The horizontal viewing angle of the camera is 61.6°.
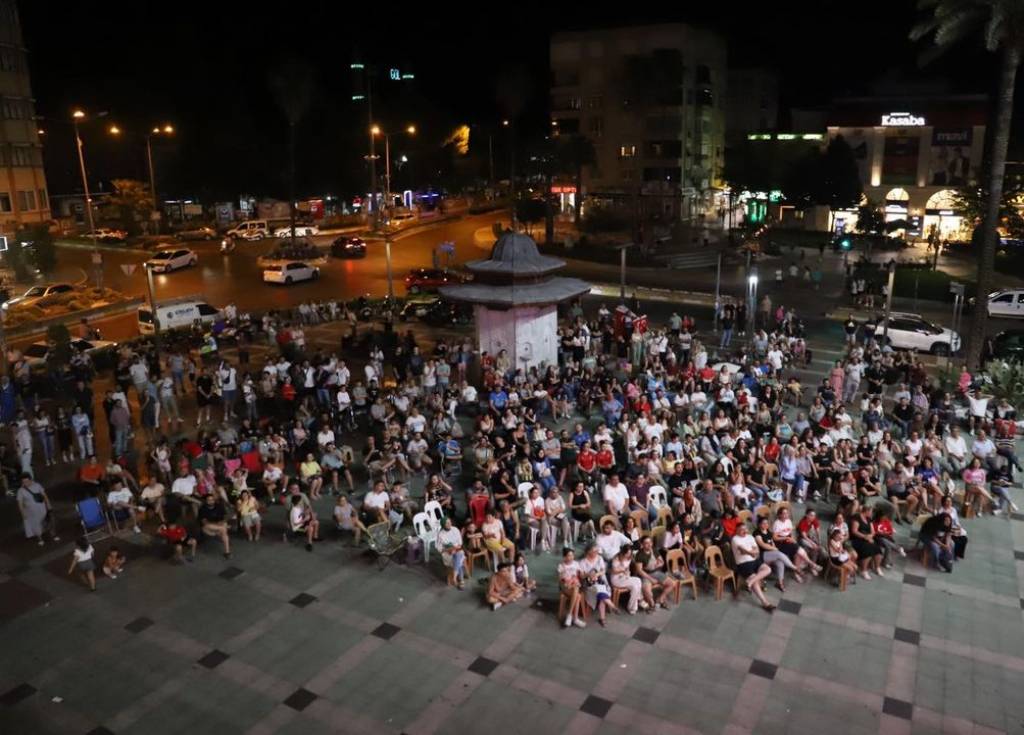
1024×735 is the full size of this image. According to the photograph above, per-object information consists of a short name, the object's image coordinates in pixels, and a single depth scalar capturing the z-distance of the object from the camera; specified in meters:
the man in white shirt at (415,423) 18.62
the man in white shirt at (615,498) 15.20
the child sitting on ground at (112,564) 14.17
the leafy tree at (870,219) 60.69
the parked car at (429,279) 41.59
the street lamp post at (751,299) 30.68
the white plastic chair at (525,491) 15.37
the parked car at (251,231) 62.41
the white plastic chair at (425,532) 14.45
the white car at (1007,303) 34.69
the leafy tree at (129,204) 61.38
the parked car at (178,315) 32.34
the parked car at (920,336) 29.20
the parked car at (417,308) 34.88
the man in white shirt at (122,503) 15.55
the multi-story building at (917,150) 62.56
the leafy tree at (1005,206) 47.13
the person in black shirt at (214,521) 14.90
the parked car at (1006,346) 26.92
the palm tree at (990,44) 23.34
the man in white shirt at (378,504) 15.23
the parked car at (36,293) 37.53
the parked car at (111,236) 60.50
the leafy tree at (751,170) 69.50
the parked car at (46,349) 27.17
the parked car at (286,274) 43.97
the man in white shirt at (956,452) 17.56
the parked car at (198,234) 62.91
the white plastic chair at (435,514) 14.59
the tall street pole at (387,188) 71.40
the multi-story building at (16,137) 53.31
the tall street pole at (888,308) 26.86
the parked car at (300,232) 62.03
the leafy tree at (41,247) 43.44
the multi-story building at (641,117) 74.94
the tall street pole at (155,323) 26.60
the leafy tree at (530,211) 69.38
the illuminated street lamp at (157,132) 73.89
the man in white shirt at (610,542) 13.33
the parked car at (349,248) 53.50
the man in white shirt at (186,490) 15.89
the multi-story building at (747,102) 90.19
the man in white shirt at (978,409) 19.97
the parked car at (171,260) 47.44
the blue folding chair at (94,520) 15.45
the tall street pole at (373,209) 58.29
